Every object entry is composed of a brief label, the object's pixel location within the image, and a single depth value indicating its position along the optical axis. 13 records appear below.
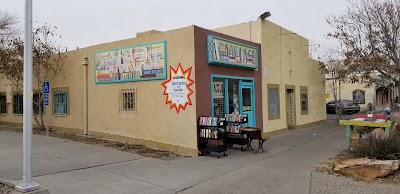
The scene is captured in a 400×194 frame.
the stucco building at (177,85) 10.00
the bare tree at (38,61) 14.59
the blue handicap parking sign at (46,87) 12.67
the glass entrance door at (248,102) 12.33
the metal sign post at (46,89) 12.67
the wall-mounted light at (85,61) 13.12
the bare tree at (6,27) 20.84
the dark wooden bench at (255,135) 10.12
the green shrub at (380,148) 7.45
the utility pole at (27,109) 5.28
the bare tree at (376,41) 14.24
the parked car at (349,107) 28.69
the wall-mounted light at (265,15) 13.62
